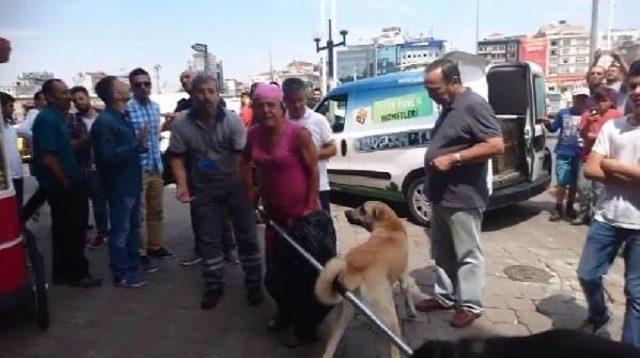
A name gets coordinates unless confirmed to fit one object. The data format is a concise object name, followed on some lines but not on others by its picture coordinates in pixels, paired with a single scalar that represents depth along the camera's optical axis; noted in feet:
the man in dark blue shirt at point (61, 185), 13.29
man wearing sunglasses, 15.99
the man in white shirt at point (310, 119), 15.58
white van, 20.86
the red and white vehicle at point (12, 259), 10.68
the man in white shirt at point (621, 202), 8.94
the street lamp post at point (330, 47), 77.30
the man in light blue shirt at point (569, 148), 20.34
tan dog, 8.45
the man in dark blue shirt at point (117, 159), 13.57
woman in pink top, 10.98
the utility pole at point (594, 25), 37.27
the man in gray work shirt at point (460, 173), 10.85
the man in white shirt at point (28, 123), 22.36
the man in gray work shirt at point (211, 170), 12.86
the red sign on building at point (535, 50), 260.62
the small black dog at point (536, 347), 4.43
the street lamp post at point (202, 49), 39.51
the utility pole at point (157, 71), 183.65
